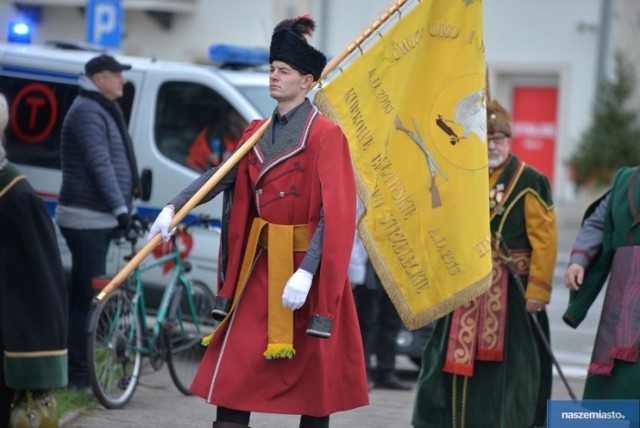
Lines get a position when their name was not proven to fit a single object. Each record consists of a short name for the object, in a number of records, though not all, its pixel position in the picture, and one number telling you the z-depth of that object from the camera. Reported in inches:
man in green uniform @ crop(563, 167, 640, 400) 522.3
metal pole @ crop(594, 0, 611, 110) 2303.2
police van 849.5
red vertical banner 2397.9
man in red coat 448.1
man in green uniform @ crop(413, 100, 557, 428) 598.2
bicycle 681.6
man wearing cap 699.4
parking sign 1222.9
